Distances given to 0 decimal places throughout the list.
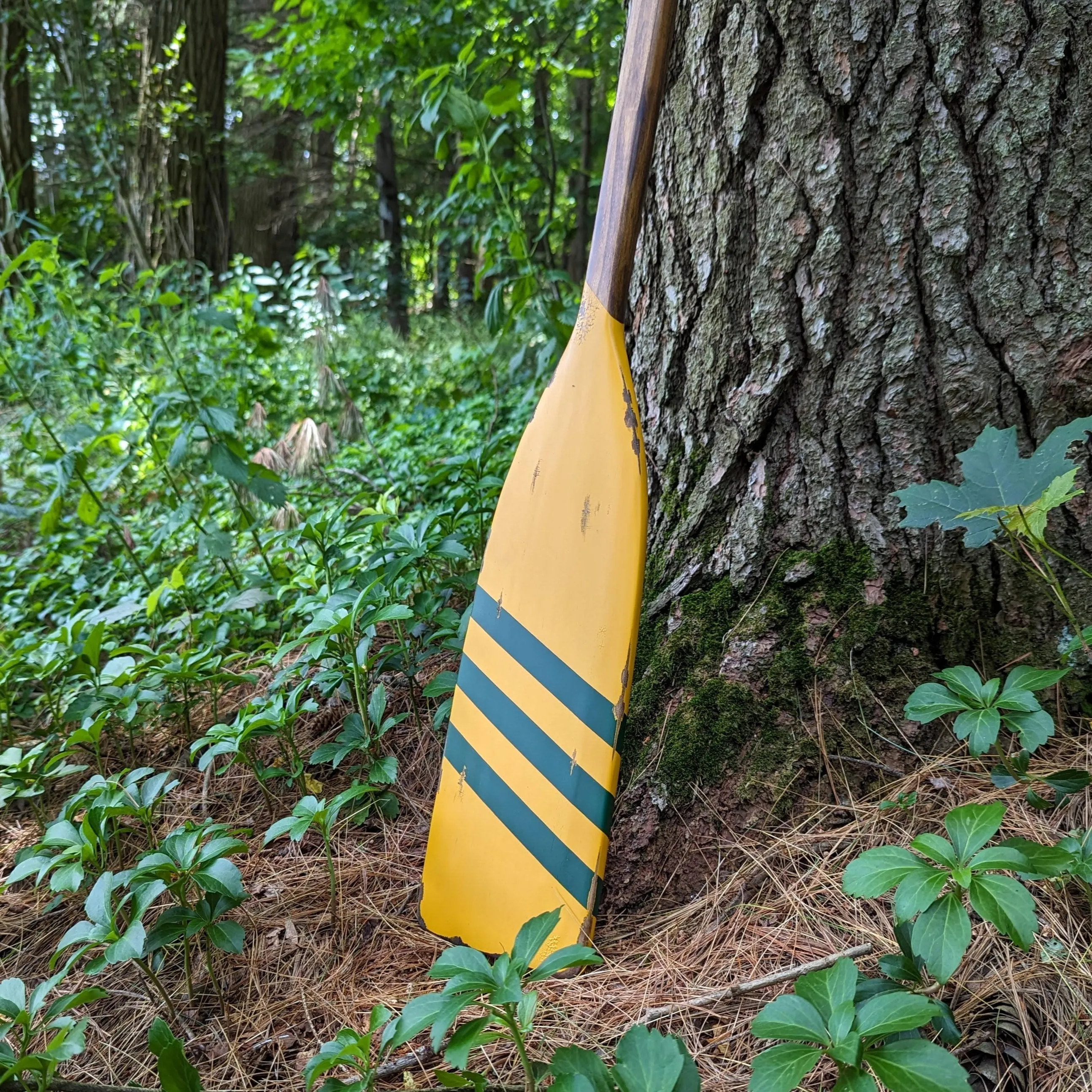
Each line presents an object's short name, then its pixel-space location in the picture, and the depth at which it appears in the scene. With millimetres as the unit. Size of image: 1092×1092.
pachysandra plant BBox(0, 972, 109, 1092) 792
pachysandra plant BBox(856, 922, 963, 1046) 777
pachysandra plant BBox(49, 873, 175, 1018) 899
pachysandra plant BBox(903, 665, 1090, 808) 878
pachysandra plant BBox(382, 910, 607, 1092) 722
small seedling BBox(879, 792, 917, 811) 1017
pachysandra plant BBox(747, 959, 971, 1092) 631
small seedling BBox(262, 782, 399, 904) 1050
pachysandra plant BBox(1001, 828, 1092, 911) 745
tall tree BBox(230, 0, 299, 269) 7066
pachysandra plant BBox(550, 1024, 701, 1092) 660
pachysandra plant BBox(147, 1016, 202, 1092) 785
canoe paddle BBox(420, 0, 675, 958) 1094
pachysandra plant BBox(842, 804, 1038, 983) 699
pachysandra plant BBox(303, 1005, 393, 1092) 745
